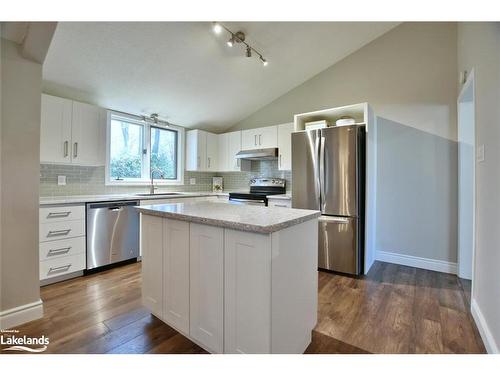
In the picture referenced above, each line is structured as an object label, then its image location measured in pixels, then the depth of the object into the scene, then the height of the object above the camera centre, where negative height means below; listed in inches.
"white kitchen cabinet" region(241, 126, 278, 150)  154.9 +33.4
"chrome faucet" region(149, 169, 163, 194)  149.9 +1.7
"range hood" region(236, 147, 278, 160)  150.4 +21.5
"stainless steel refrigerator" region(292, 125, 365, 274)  106.1 -1.5
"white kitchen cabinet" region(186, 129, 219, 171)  169.8 +26.6
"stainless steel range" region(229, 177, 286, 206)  143.7 -2.4
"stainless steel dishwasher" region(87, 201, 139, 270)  106.9 -22.2
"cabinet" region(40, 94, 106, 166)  102.6 +25.4
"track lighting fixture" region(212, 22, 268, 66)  94.7 +66.2
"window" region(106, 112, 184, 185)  137.3 +22.4
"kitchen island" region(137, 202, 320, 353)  46.8 -20.4
